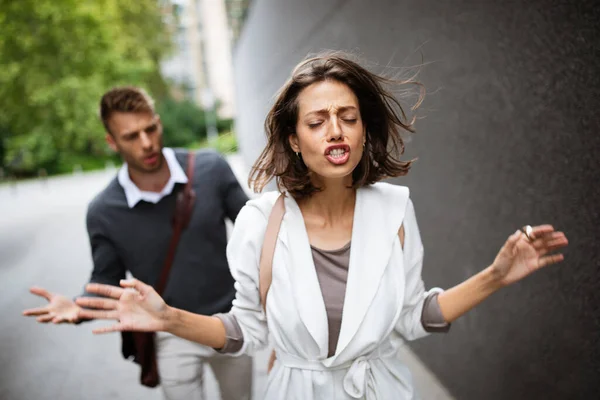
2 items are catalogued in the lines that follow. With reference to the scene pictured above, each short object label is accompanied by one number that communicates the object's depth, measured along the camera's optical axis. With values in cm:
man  227
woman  144
